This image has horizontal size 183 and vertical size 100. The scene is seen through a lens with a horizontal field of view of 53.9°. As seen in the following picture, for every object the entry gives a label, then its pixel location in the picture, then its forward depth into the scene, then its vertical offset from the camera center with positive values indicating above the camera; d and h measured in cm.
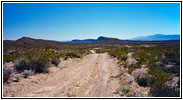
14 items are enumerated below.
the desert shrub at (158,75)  900 -150
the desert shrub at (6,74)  1007 -151
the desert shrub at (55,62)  1725 -130
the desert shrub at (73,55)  2690 -99
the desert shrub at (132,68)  1279 -146
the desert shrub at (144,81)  935 -170
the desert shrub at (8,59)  1779 -110
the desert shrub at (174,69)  1132 -133
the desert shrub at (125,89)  826 -186
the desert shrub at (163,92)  727 -177
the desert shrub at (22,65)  1364 -132
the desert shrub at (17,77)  1052 -172
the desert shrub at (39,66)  1363 -135
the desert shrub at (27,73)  1189 -164
